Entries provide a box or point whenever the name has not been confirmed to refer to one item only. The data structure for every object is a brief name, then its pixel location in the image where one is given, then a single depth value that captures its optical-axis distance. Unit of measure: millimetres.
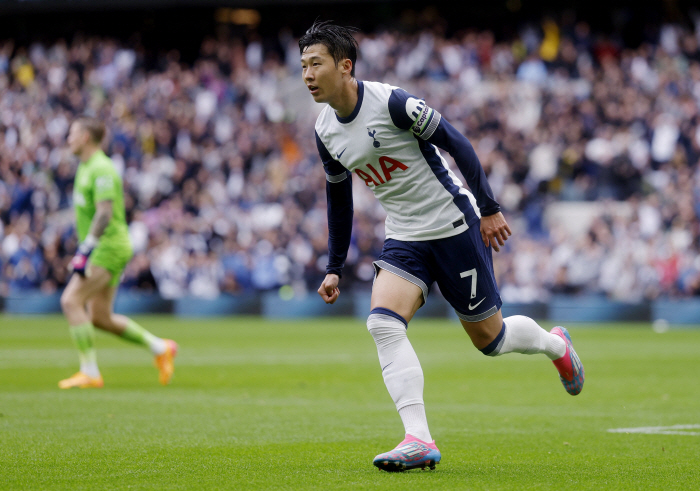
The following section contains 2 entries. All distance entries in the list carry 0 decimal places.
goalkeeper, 18953
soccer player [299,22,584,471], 10219
